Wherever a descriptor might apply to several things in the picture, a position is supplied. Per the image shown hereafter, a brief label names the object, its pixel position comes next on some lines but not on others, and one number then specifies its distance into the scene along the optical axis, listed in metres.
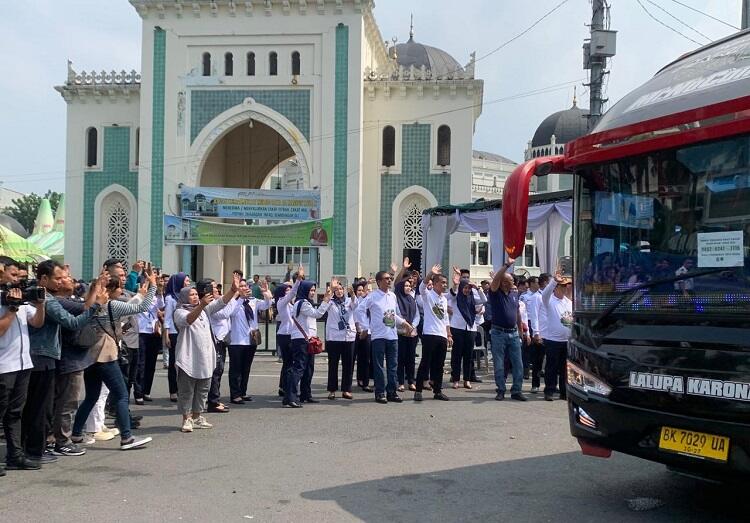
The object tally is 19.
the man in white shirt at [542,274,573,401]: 11.16
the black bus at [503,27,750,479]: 4.67
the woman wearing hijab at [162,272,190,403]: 10.33
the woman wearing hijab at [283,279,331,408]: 10.42
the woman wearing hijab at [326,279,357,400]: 11.34
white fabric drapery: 16.28
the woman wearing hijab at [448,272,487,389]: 12.29
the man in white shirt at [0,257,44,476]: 6.45
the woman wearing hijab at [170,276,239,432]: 8.56
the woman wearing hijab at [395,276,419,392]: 11.73
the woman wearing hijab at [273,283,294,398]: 10.74
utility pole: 16.84
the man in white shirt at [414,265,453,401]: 11.22
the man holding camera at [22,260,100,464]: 6.91
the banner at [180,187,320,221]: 29.19
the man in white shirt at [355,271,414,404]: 10.86
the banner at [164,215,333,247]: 29.02
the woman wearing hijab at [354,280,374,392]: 12.37
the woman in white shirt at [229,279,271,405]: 10.83
